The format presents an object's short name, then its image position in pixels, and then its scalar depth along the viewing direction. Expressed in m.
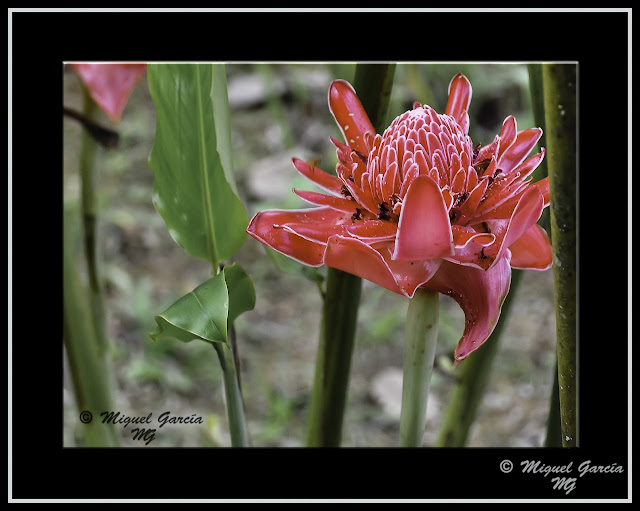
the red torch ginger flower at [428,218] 1.53
